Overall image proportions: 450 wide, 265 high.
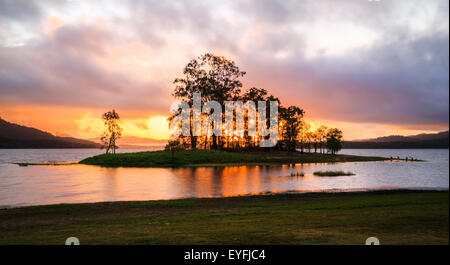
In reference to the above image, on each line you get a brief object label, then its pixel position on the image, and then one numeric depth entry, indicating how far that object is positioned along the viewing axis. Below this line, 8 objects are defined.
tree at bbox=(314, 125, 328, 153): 156.77
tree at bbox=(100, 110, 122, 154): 99.69
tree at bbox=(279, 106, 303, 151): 128.00
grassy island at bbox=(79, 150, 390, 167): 79.98
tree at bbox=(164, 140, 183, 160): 86.94
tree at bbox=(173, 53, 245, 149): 103.25
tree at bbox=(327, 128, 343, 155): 142.25
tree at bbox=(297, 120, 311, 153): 143.04
